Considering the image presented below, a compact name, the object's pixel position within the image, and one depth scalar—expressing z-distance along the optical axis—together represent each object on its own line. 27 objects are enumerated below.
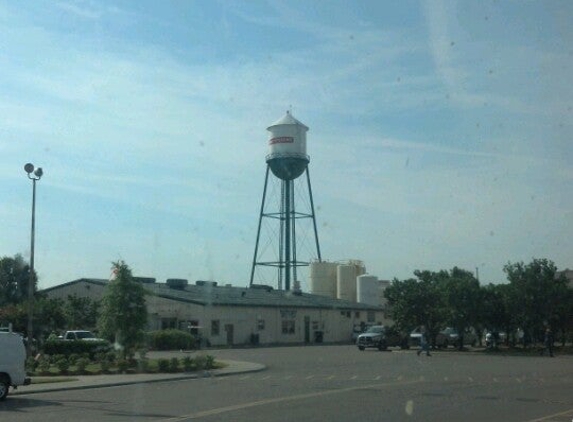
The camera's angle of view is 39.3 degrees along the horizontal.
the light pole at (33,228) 32.78
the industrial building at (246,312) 66.75
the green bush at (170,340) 51.50
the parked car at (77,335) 46.97
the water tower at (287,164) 71.62
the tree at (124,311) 37.47
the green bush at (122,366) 34.20
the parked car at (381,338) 56.69
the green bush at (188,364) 34.06
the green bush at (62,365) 33.18
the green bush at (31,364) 33.04
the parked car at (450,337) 59.59
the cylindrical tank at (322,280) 94.31
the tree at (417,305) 56.66
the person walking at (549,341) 47.60
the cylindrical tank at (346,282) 93.88
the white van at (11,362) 21.89
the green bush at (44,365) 33.01
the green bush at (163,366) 33.28
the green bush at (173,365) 33.38
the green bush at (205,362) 34.33
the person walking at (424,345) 47.81
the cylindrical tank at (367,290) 91.88
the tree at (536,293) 51.84
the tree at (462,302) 53.47
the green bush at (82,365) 33.19
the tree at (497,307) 53.19
